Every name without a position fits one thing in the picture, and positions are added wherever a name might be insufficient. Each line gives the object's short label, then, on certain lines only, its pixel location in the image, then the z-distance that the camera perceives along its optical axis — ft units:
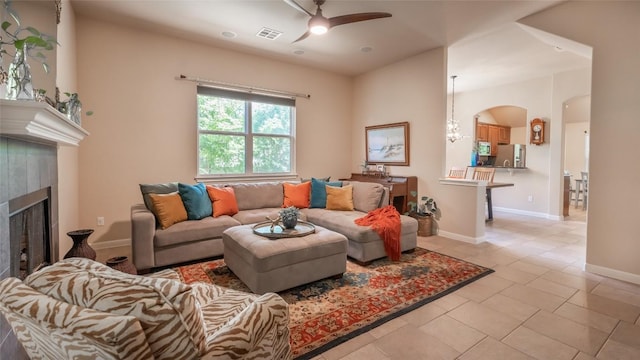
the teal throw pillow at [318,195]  14.12
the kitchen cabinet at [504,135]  25.64
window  14.70
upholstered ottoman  7.77
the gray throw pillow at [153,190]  10.58
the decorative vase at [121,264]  7.73
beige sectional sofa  9.53
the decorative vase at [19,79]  4.77
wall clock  19.13
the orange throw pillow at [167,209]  10.33
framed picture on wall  16.15
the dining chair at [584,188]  22.38
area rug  6.37
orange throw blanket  10.66
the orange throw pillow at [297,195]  14.10
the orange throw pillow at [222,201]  11.93
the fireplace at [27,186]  4.18
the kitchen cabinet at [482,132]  23.53
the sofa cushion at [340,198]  13.64
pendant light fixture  21.86
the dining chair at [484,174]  19.55
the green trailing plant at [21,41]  4.47
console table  15.02
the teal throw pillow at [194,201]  11.13
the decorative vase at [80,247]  8.16
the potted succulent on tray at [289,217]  9.37
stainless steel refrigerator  20.70
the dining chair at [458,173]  22.66
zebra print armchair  2.28
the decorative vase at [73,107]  8.12
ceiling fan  9.61
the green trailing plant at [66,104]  7.84
